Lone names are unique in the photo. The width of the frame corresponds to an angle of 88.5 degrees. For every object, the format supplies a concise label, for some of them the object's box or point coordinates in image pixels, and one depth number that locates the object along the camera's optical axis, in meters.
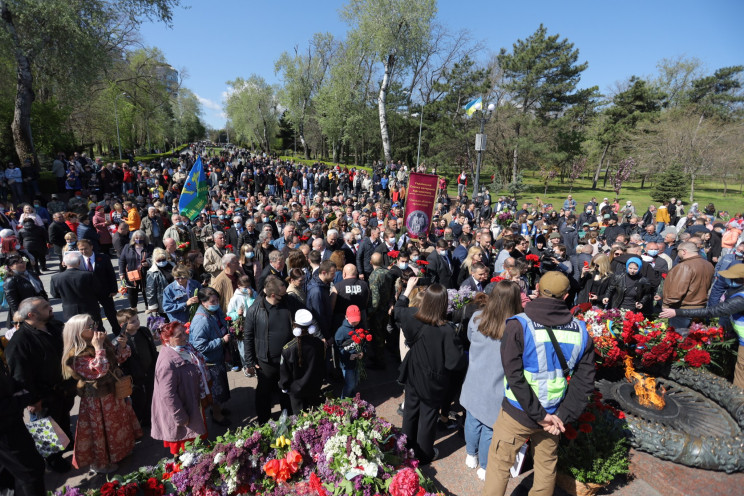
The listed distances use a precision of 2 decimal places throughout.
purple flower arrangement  3.13
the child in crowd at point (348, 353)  4.87
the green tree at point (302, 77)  49.38
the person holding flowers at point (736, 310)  4.69
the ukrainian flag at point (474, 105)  15.85
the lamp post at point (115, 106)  34.46
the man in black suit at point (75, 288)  5.69
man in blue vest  3.05
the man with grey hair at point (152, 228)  9.66
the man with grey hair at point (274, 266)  6.39
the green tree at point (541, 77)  33.34
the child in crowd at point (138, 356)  4.23
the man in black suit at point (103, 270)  6.43
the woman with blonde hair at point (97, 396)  3.72
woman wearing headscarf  6.32
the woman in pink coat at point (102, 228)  10.20
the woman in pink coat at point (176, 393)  3.73
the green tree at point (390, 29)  30.83
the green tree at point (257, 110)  65.50
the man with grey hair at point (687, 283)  5.83
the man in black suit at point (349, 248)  8.10
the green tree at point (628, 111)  37.94
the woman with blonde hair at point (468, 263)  7.12
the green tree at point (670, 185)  27.06
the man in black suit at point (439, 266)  7.27
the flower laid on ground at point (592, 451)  3.75
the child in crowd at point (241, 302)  5.25
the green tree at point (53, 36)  16.30
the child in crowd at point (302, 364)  3.92
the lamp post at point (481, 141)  15.73
